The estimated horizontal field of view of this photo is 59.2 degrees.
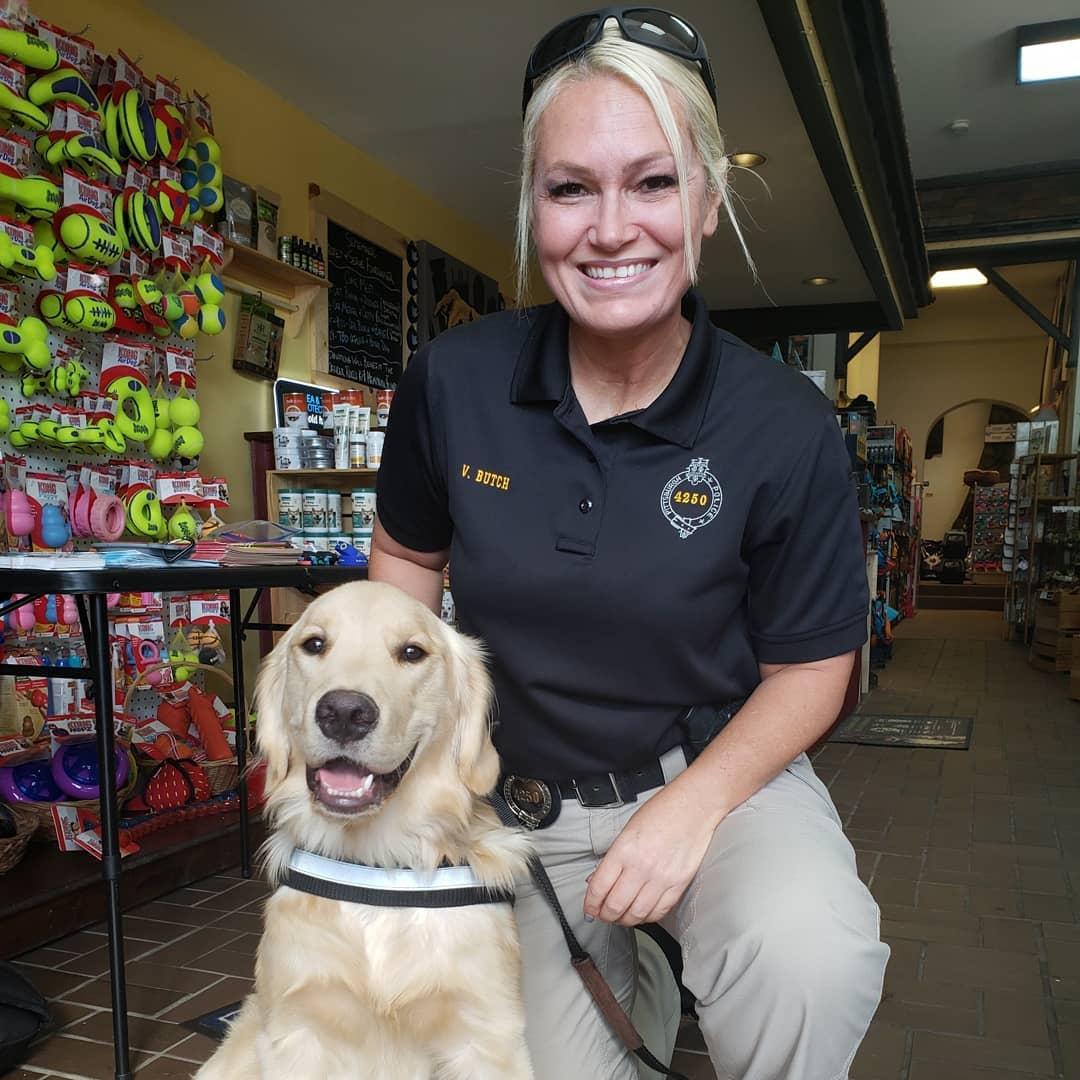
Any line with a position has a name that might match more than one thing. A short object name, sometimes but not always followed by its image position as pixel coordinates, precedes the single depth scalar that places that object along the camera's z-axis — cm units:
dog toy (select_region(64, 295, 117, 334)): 327
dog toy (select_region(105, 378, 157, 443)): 353
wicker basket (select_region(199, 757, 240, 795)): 354
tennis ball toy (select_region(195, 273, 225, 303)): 385
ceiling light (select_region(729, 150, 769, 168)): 500
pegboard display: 312
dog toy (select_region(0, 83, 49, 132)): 292
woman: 144
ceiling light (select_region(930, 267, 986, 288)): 1213
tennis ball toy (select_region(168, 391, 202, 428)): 380
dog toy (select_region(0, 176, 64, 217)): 295
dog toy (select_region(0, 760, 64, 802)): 301
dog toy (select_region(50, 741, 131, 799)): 299
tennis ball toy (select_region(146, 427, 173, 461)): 371
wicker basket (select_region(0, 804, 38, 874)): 272
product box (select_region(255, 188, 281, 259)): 439
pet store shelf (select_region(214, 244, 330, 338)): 433
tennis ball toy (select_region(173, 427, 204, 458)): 383
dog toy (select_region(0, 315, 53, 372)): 304
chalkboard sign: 517
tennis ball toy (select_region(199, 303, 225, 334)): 386
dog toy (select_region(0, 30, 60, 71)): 292
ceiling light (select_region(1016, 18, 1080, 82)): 492
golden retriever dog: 130
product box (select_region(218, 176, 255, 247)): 416
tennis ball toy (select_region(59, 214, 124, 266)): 322
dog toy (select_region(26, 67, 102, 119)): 311
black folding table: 180
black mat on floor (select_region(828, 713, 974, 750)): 555
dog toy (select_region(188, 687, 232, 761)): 360
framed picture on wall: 589
